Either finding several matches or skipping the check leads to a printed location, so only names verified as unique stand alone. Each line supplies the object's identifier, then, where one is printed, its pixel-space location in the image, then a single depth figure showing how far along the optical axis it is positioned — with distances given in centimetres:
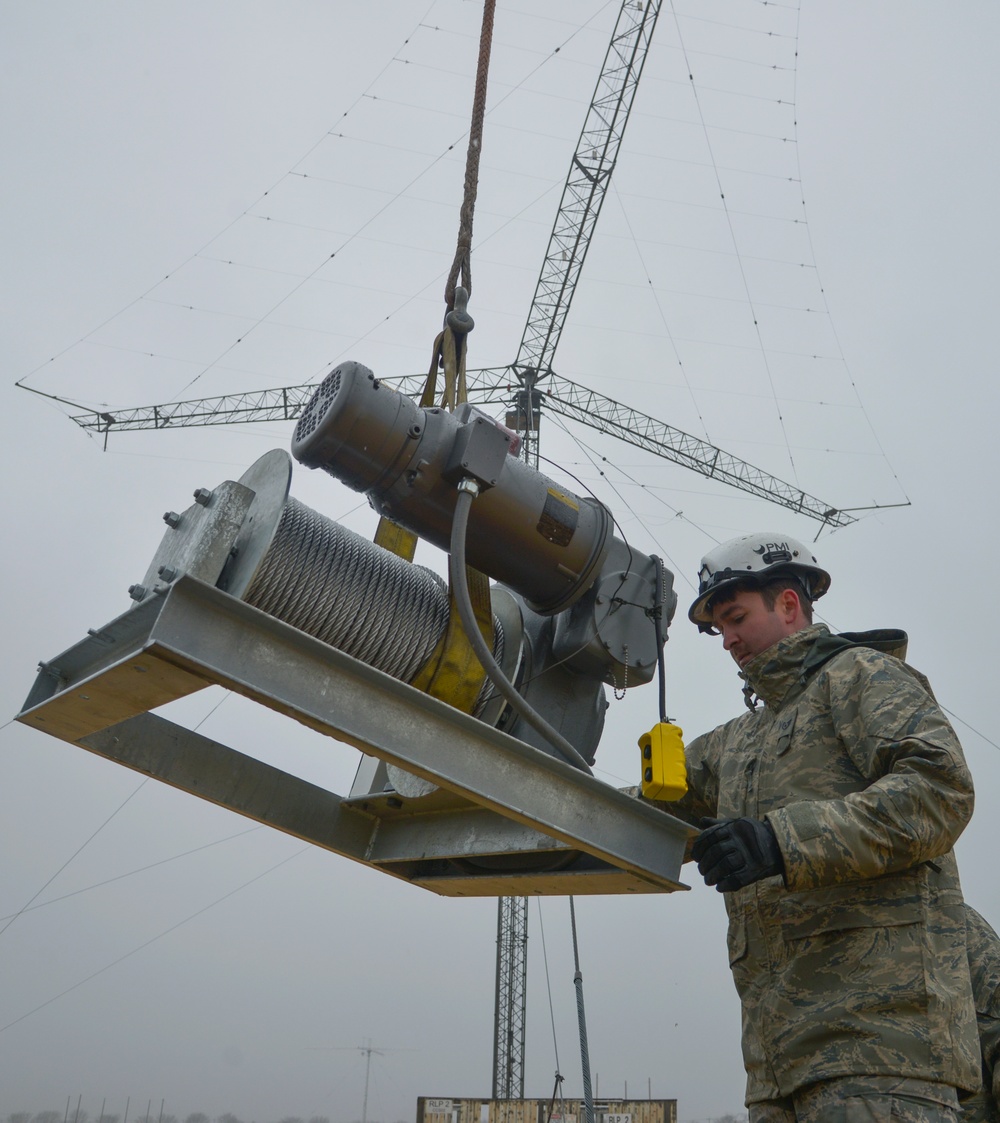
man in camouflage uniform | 242
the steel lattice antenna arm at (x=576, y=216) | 2553
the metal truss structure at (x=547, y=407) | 2284
